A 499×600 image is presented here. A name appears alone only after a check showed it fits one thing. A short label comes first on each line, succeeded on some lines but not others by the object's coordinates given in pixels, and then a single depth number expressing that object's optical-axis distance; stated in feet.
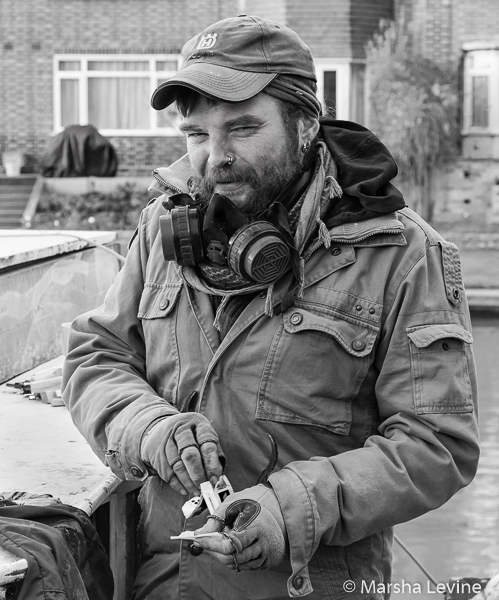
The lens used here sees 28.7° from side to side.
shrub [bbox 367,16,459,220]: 69.92
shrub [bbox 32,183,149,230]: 66.74
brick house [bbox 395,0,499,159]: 75.77
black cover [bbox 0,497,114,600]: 6.96
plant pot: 77.20
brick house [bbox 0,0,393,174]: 77.51
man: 7.41
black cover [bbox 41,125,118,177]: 75.46
